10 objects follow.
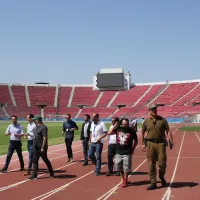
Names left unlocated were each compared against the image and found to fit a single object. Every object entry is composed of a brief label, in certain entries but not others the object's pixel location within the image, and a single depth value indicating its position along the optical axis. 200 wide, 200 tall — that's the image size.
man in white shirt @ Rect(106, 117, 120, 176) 10.08
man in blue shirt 13.05
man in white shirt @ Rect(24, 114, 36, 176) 10.80
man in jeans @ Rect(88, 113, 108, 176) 9.89
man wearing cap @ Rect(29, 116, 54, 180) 9.32
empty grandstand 77.69
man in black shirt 8.34
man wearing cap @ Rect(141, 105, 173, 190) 7.84
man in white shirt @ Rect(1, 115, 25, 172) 10.95
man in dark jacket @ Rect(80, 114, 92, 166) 12.63
